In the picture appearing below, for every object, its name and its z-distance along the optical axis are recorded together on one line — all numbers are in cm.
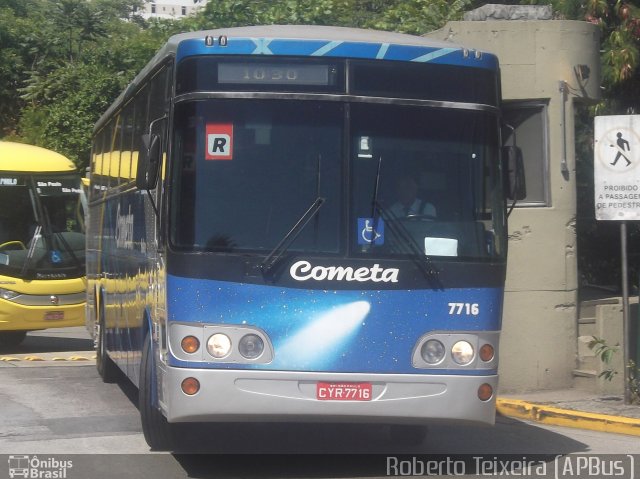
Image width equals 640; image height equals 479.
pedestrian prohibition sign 1145
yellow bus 1708
